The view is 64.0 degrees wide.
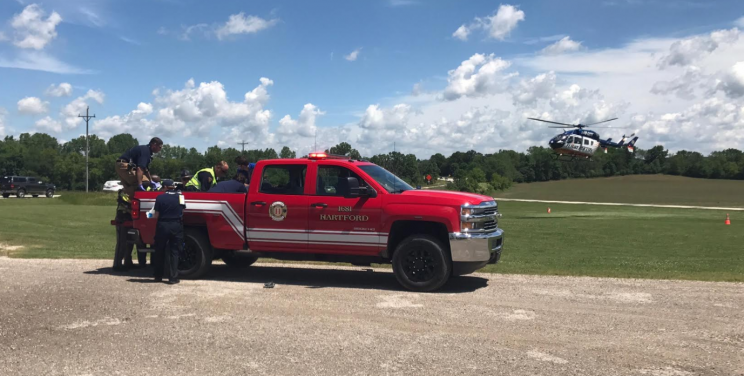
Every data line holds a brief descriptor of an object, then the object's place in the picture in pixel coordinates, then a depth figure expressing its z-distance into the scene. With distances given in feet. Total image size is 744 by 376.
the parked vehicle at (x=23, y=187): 169.37
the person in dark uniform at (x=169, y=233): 29.86
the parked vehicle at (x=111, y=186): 197.32
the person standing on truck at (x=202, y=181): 33.45
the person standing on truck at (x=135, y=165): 32.82
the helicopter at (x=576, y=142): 202.80
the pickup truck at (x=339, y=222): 28.25
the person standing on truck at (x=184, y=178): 32.78
